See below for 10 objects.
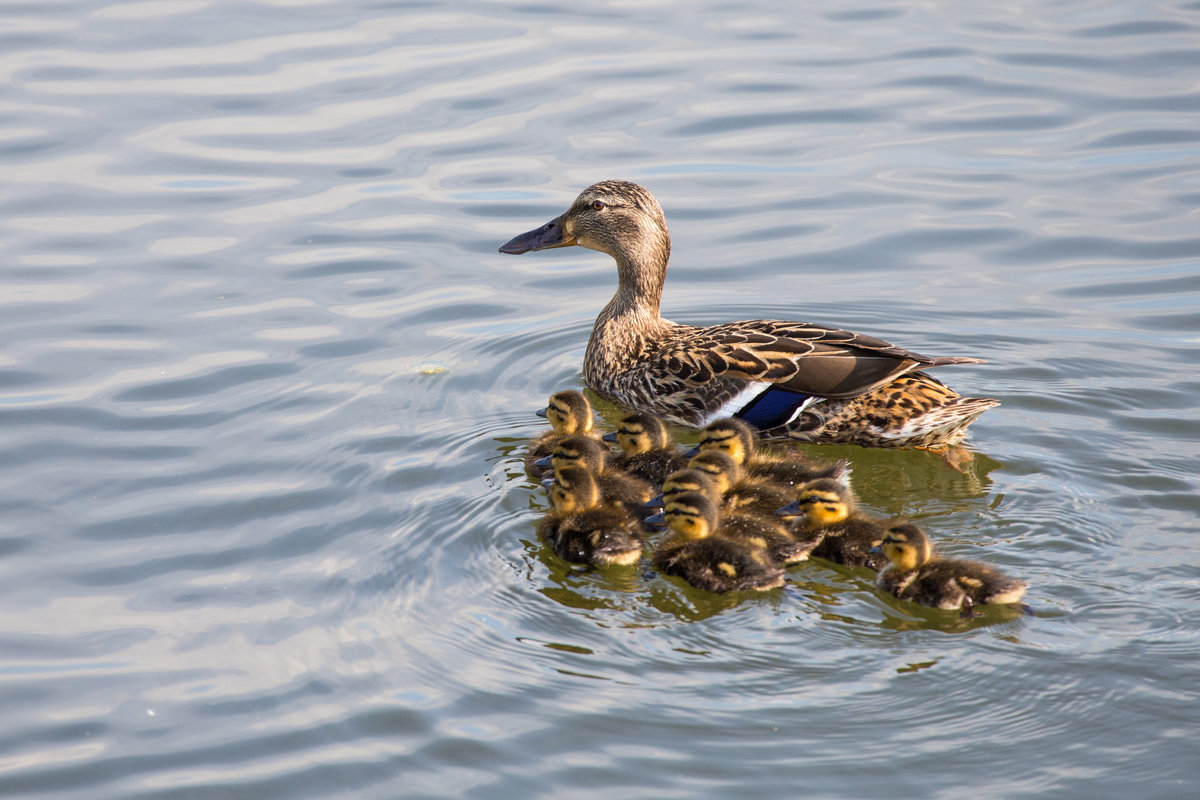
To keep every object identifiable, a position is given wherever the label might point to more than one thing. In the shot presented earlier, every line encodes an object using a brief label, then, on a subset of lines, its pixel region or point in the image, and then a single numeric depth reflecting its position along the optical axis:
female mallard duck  12.27
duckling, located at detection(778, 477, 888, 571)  10.20
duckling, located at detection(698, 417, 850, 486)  11.56
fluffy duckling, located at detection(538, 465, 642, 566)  10.20
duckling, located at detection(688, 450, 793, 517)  11.02
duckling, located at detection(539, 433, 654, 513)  11.09
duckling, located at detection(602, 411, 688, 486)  11.77
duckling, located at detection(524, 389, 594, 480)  12.22
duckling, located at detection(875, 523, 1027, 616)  9.29
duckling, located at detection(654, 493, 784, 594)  9.77
